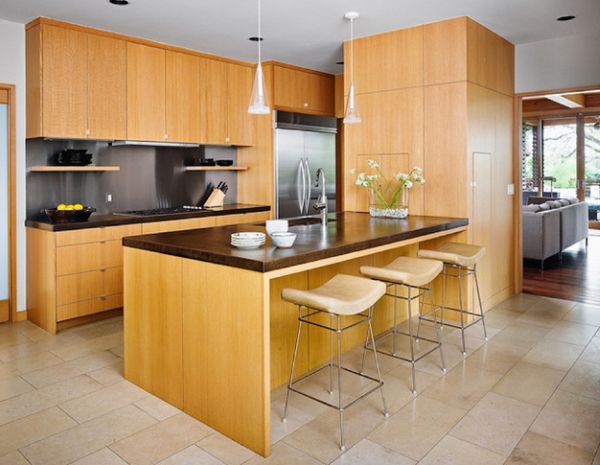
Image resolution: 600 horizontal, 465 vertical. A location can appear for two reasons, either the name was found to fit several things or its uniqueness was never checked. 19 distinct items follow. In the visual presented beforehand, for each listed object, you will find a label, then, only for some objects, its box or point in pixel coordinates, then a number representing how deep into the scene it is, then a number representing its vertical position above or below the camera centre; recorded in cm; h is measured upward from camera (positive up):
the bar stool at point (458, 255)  381 -37
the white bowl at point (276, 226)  301 -11
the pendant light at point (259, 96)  300 +61
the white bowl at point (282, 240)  275 -18
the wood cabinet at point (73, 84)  440 +106
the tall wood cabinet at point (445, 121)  447 +73
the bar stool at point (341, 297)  255 -45
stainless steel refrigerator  619 +56
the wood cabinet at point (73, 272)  430 -53
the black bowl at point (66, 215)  433 -6
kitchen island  248 -57
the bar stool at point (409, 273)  321 -42
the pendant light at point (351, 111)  385 +68
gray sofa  673 -33
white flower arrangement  452 +20
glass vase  447 +2
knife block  598 +8
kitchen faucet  387 -1
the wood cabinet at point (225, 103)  567 +113
